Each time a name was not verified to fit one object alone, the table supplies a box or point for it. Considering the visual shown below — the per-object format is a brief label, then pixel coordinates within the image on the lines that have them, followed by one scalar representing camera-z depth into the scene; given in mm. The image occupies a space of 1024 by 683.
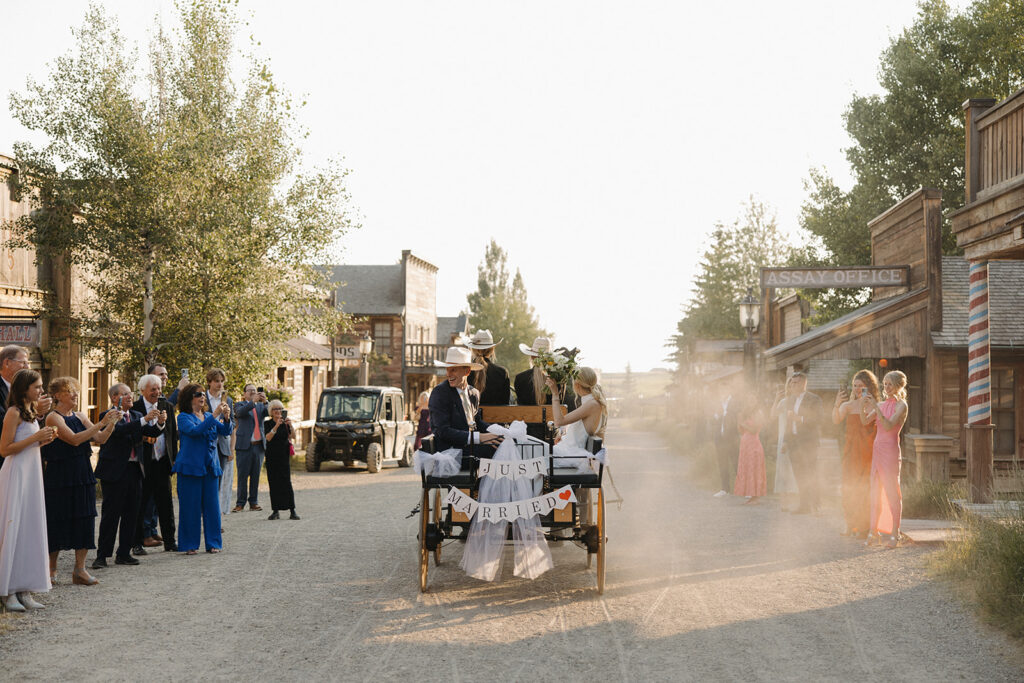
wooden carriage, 8416
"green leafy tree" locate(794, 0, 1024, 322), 29391
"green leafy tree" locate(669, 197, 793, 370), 54062
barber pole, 13750
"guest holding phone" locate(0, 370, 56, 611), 7961
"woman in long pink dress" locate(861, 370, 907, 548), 11219
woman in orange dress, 11531
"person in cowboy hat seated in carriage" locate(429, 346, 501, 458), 8703
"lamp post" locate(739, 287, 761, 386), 25281
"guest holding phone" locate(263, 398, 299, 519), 14141
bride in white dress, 9211
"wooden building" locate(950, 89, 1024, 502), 12703
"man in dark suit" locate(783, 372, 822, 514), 13945
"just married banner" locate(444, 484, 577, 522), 8320
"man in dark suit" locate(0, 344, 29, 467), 8461
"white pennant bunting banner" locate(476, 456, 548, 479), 8406
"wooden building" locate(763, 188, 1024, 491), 19109
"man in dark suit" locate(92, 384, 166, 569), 9977
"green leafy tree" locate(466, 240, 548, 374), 73812
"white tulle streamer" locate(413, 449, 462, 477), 8555
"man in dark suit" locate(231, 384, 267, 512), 15227
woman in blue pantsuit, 11039
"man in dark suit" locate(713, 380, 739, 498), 16969
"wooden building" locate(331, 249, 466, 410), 54188
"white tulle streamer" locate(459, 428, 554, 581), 8383
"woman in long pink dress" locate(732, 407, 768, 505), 15953
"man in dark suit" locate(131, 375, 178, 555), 10758
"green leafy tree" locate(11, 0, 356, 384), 18953
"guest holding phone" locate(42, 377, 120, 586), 8789
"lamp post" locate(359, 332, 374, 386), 31189
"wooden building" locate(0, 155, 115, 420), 18641
